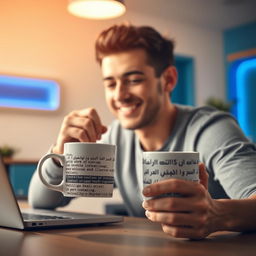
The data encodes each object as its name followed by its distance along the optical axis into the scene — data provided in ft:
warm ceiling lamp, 7.61
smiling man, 2.58
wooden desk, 2.27
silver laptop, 2.83
